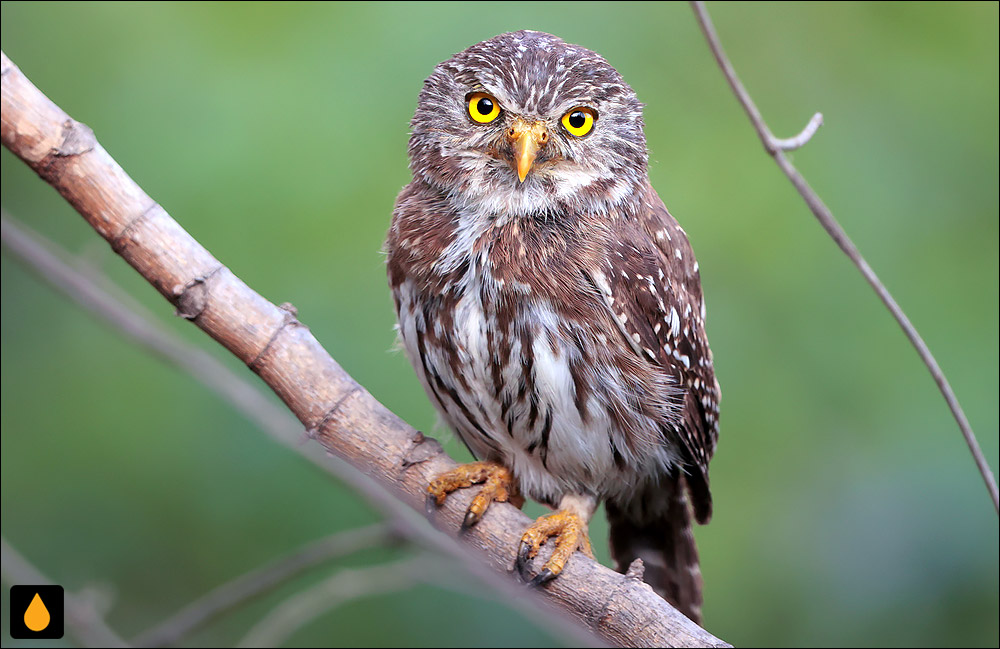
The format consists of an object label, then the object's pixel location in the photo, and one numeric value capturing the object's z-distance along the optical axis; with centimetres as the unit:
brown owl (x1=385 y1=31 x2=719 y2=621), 442
